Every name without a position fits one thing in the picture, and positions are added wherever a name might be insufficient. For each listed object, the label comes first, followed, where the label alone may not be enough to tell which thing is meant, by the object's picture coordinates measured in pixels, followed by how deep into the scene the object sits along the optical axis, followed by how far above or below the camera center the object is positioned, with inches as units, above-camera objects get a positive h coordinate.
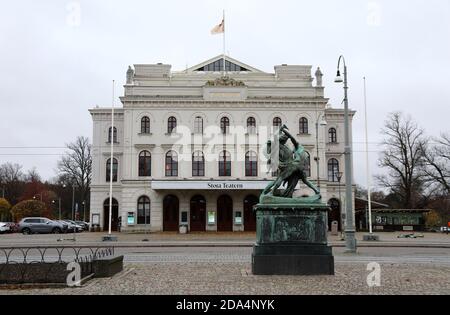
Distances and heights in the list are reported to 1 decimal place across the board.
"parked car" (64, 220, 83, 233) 2052.2 -91.9
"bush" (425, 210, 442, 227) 2190.0 -64.9
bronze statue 579.5 +42.9
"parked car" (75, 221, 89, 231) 2408.1 -94.8
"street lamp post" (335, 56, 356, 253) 908.6 +20.9
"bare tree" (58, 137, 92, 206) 3265.3 +273.6
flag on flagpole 1990.7 +689.9
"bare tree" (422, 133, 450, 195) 2404.2 +169.8
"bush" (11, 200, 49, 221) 2443.4 -13.5
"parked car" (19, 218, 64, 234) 1937.7 -75.7
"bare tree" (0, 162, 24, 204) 4057.6 +199.2
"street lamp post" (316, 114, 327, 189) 1820.1 +146.4
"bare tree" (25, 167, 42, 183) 4680.1 +282.3
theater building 1958.7 +242.5
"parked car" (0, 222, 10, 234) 2103.8 -89.4
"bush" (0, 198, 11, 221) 2829.2 -14.5
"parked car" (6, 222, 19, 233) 2172.5 -89.0
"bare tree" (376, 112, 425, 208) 2466.8 +218.6
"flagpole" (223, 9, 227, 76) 2139.6 +585.0
